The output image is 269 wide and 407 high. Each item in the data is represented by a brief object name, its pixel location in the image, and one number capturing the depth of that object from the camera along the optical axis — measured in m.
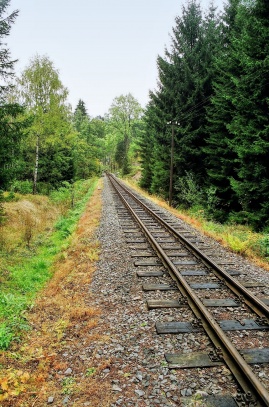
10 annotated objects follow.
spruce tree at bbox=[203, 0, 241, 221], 13.83
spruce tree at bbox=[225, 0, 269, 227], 10.55
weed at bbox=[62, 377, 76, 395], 3.25
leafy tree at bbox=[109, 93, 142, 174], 60.62
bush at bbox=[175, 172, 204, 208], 17.48
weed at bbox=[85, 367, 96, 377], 3.50
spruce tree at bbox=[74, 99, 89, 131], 62.54
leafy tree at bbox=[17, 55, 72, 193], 21.12
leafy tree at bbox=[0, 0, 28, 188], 10.98
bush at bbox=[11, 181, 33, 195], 22.14
